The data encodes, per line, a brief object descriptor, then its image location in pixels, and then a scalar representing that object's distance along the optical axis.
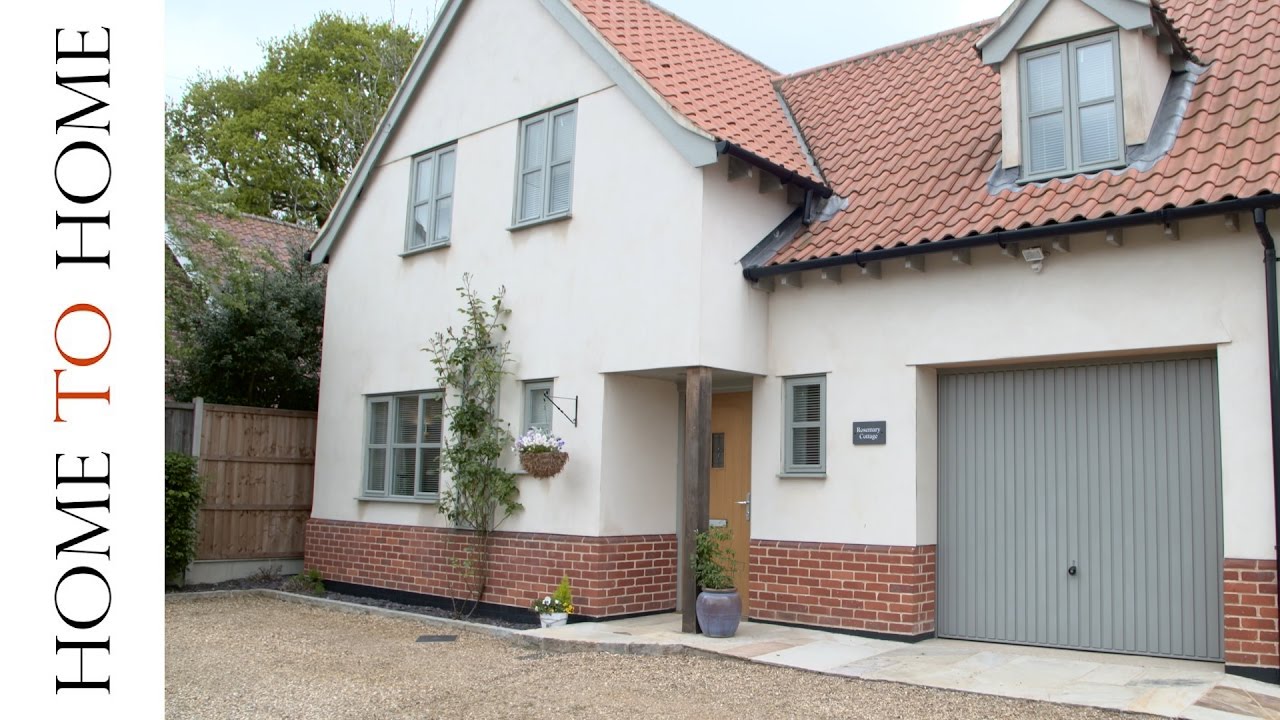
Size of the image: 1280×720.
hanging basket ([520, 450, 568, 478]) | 11.02
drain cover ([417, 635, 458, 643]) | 10.53
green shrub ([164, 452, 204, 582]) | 13.17
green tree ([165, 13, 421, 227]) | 30.75
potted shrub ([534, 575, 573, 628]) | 10.90
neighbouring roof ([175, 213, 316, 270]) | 17.86
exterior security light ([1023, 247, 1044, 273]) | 9.18
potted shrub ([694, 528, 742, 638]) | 9.84
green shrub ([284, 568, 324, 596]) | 14.09
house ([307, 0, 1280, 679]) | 8.68
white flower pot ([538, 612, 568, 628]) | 10.89
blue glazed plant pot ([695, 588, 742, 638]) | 9.84
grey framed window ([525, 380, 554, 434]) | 11.80
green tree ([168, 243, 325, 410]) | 15.83
